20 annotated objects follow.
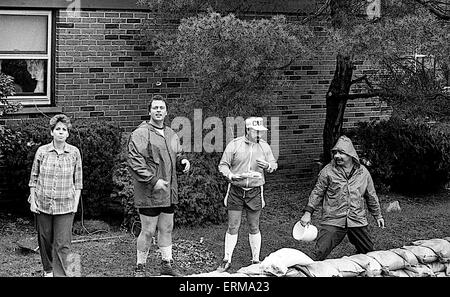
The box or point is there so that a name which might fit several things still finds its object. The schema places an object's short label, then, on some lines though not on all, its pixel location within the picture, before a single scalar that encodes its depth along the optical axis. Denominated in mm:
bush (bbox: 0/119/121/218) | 9750
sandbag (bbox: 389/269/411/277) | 7629
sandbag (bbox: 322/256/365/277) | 7266
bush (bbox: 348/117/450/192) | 12742
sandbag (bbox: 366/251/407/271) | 7672
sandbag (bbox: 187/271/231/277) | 6496
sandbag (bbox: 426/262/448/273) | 8070
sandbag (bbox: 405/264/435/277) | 7832
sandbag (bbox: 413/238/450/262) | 8102
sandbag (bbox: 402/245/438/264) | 7996
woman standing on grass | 7461
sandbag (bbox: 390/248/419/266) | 7871
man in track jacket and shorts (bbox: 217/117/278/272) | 8305
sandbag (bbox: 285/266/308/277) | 6836
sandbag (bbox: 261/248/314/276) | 6754
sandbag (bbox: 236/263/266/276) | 6770
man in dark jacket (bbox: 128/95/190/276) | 7691
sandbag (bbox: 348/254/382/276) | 7430
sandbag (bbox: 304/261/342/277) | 6984
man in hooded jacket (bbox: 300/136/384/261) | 8383
